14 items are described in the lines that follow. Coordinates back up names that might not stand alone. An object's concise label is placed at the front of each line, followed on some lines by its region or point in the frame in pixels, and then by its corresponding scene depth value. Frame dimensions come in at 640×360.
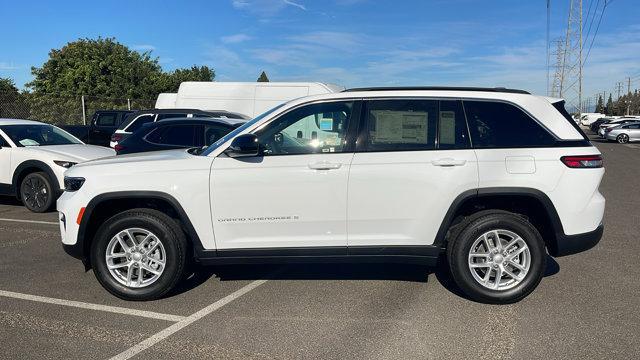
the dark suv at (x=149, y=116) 12.10
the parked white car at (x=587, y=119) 59.33
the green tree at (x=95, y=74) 40.19
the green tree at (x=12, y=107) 20.44
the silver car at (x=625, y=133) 31.83
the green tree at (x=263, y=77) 93.31
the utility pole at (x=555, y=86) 67.94
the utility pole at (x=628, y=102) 88.26
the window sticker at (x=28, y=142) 9.13
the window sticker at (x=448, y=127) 4.50
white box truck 15.08
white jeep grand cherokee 4.40
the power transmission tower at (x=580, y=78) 55.28
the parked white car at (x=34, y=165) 8.62
